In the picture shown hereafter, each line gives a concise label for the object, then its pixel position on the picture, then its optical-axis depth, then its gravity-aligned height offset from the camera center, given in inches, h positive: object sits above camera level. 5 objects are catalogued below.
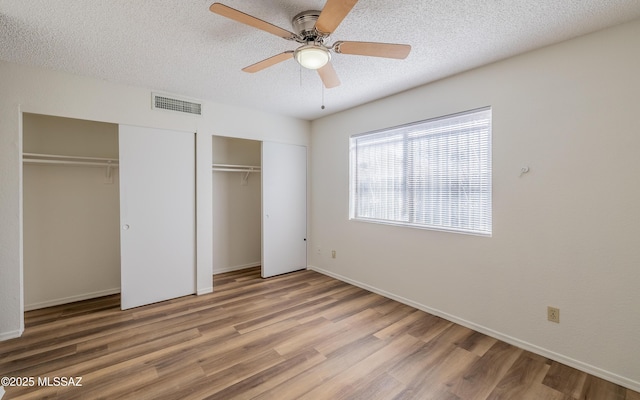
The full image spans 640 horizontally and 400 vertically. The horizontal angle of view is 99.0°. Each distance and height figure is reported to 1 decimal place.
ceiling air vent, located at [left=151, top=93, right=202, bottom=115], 126.4 +45.1
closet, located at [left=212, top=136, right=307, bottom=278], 165.8 -4.4
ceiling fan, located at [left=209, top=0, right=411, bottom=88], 62.1 +39.4
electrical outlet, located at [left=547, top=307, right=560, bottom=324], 85.9 -37.1
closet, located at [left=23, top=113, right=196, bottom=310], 120.6 -6.4
